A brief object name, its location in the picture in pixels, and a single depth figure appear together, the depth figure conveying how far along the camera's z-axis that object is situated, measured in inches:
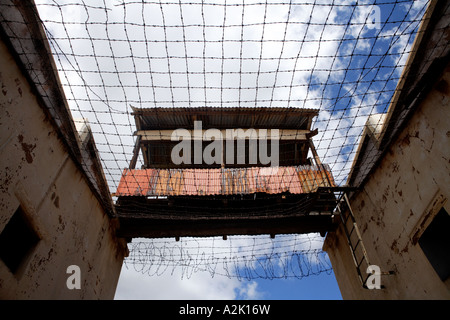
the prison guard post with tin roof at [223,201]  208.8
